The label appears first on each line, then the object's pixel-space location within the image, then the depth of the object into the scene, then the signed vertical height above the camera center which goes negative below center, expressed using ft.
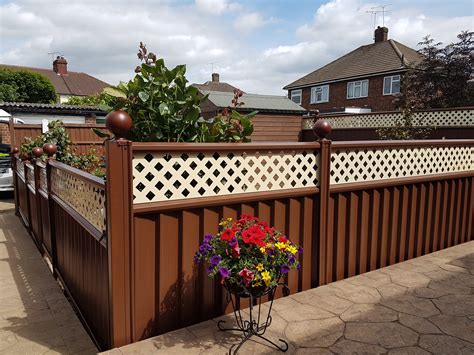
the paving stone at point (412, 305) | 9.49 -4.26
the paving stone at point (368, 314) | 9.11 -4.26
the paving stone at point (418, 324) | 8.56 -4.24
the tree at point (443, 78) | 50.65 +8.28
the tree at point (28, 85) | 82.07 +11.07
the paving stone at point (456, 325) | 8.38 -4.23
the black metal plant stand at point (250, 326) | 7.23 -4.12
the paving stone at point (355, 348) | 7.68 -4.25
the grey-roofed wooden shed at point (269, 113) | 38.09 +2.65
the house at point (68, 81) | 122.83 +18.60
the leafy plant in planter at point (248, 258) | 6.89 -2.22
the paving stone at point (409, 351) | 7.66 -4.25
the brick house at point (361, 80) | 72.64 +12.17
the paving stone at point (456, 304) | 9.49 -4.25
